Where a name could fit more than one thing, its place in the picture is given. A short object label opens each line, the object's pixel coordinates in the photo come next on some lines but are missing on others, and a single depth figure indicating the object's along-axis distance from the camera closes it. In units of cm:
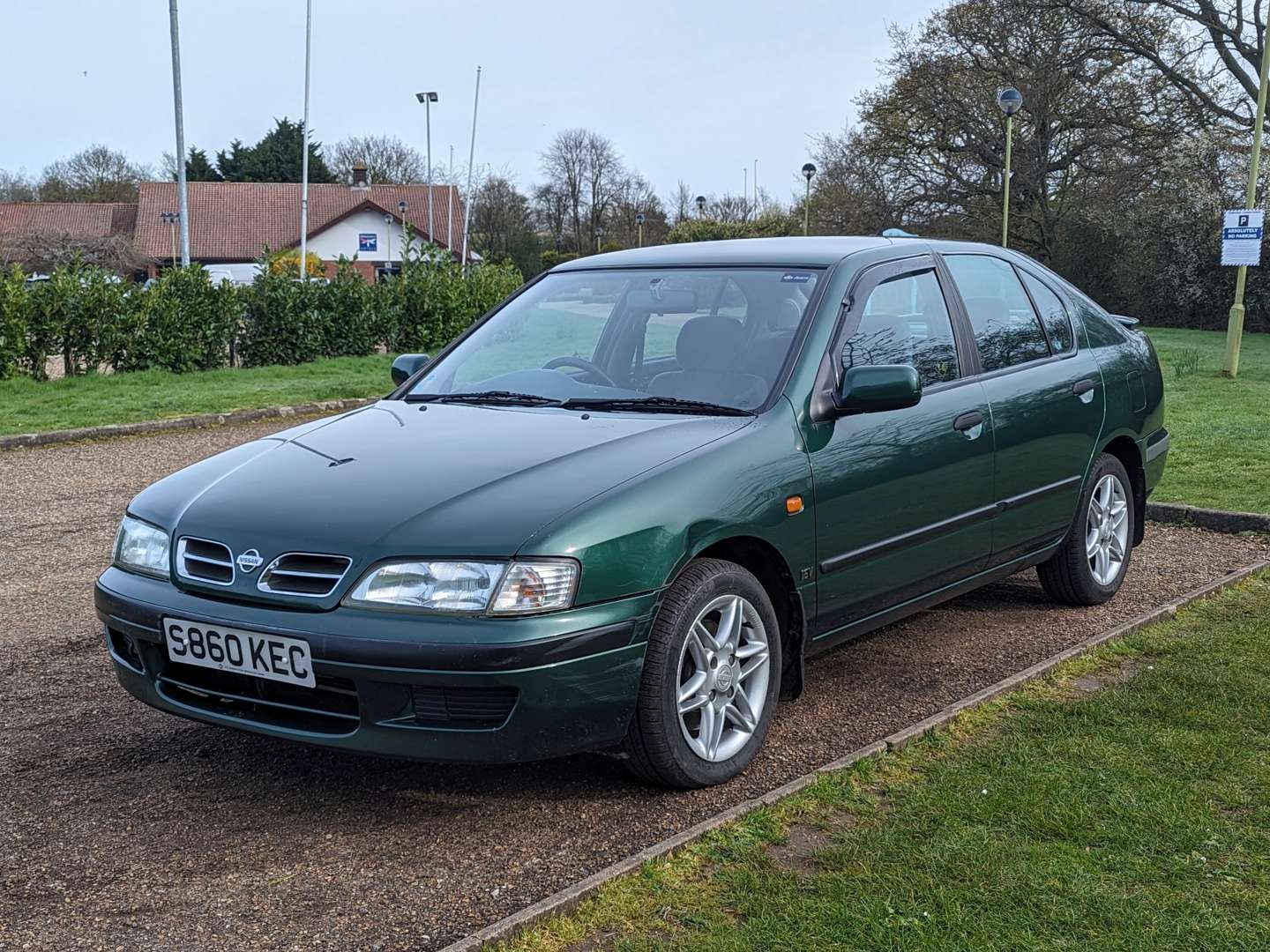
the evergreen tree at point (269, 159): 8412
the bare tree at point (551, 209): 8381
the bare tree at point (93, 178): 7256
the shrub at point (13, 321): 1543
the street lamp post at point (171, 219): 5688
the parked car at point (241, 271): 5191
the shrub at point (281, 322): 1839
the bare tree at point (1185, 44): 3200
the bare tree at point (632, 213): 8006
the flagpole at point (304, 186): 4011
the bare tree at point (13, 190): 7375
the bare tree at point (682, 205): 8644
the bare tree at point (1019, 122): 3462
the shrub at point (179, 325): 1673
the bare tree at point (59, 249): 4691
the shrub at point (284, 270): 1886
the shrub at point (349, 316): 1955
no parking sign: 1691
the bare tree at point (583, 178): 8450
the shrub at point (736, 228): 5410
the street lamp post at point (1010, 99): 2478
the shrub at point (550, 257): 5131
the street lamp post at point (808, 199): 3953
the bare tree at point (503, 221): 6712
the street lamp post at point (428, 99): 4878
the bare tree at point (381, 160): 8631
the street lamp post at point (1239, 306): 1738
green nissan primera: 348
